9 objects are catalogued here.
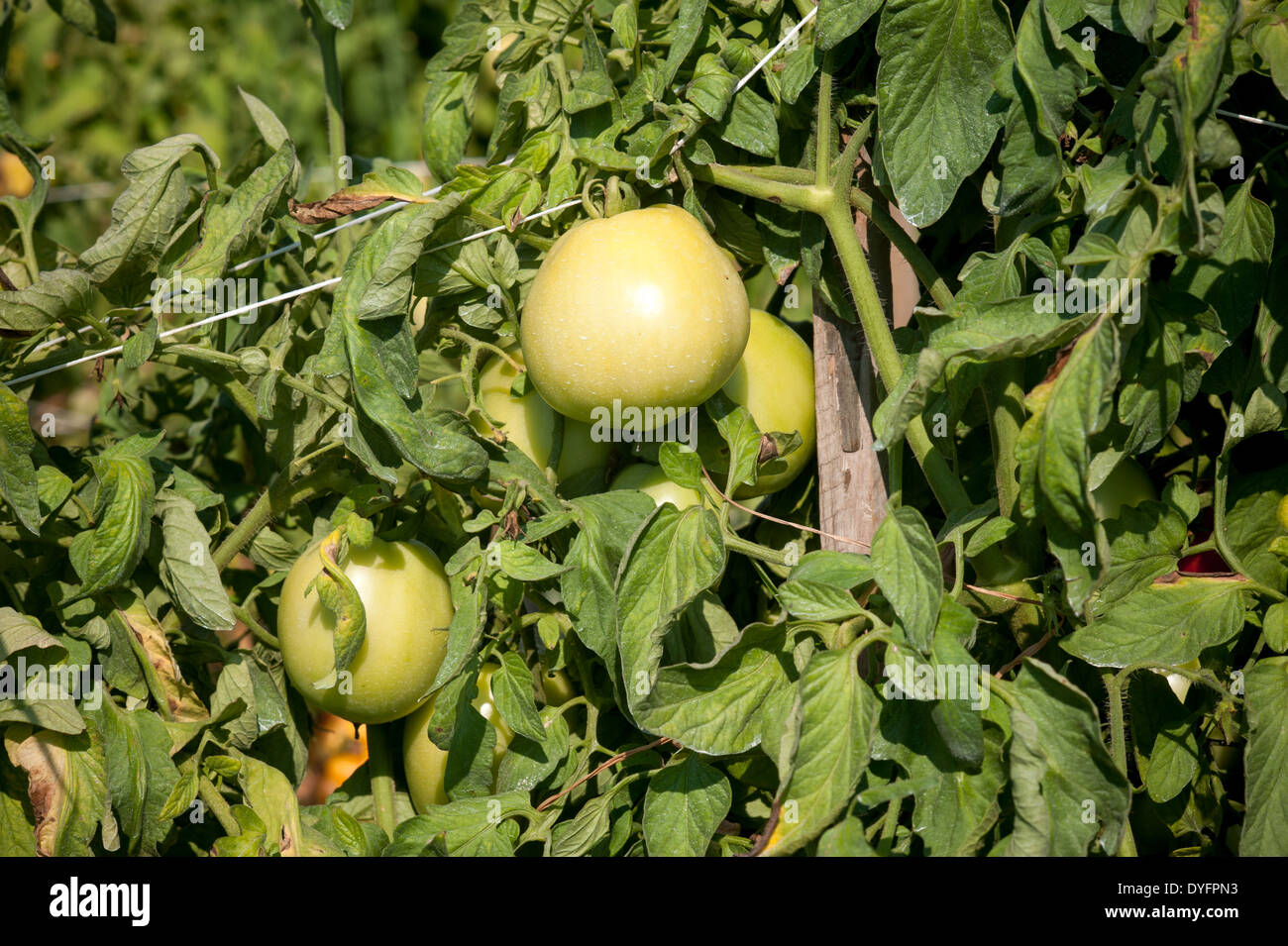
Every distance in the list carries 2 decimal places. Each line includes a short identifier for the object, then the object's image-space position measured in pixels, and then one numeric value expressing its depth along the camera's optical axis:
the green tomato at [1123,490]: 1.60
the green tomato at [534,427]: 1.64
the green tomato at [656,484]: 1.62
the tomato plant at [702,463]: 1.52
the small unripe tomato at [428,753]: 1.63
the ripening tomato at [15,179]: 2.89
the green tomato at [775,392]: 1.63
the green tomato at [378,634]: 1.62
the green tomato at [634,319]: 1.58
